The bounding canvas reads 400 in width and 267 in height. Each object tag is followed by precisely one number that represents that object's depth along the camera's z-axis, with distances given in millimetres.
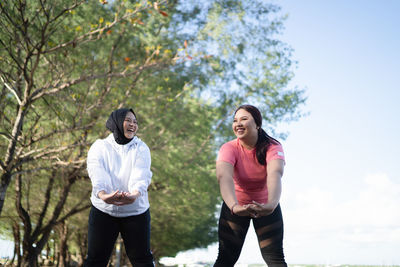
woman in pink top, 4023
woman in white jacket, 4203
